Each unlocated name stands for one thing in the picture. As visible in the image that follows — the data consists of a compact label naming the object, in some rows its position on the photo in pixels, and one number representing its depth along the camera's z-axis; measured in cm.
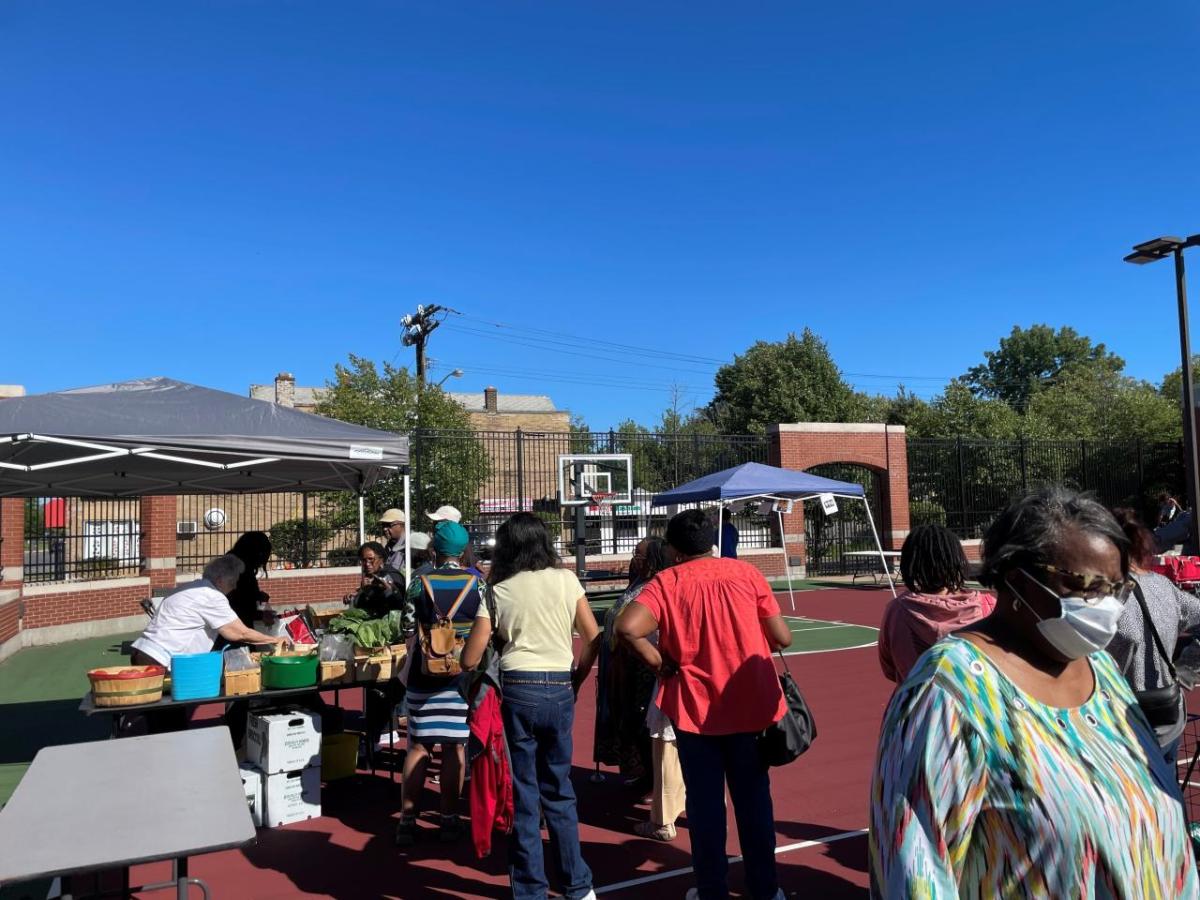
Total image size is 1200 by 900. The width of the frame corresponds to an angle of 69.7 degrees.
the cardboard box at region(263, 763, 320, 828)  578
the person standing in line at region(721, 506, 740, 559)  1317
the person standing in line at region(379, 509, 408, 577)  886
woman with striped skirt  527
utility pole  3102
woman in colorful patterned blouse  156
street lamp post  1363
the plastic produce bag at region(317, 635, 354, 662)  637
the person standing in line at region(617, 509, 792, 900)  384
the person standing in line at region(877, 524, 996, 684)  376
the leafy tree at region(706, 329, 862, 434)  3856
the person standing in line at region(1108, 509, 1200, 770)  371
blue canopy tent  1309
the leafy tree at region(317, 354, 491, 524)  1914
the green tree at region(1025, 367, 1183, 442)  3384
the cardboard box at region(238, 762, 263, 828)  575
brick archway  2325
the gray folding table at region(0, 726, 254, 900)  271
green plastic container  598
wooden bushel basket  547
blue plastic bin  562
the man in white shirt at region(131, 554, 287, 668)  598
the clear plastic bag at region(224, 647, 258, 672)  598
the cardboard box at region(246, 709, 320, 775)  580
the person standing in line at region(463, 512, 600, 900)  420
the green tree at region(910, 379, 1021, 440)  3462
